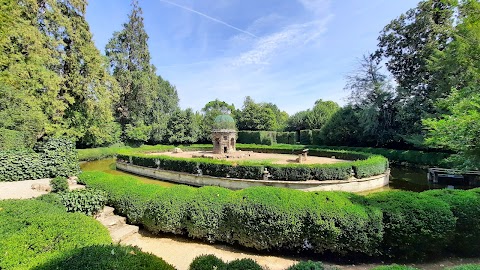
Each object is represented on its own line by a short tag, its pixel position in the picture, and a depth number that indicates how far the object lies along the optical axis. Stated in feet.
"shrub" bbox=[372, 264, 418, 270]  10.33
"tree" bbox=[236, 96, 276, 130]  139.74
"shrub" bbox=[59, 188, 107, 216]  23.06
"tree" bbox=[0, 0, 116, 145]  55.11
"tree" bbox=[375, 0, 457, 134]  74.84
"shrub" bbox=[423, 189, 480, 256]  17.92
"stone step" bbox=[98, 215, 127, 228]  23.23
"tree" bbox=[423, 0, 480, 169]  20.81
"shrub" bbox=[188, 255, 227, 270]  10.81
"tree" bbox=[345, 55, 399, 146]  83.92
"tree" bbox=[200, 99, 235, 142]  131.64
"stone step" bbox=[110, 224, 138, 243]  21.43
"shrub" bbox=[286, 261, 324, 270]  11.00
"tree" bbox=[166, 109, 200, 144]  123.03
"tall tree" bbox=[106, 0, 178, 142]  120.37
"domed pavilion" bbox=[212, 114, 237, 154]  80.43
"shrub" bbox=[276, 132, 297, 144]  127.13
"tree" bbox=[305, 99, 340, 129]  125.70
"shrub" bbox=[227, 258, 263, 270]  10.64
